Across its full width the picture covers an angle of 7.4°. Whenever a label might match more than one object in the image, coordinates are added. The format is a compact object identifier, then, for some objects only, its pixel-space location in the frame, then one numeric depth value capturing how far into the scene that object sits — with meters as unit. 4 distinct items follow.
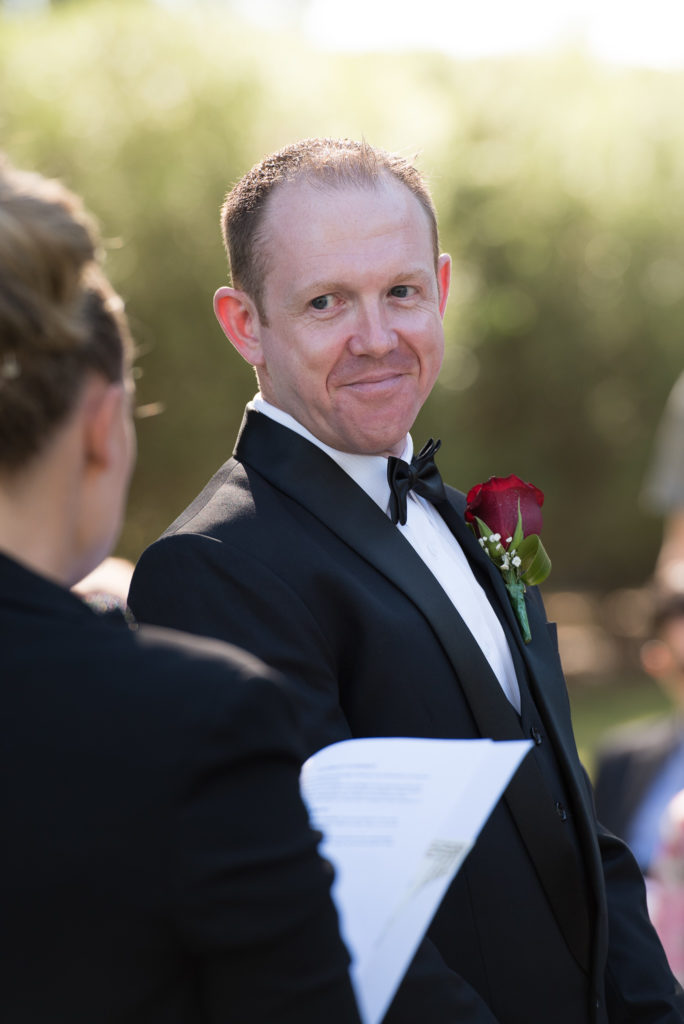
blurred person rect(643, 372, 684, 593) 6.31
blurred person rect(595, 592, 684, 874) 5.27
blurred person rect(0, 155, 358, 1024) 3.42
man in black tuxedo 3.72
